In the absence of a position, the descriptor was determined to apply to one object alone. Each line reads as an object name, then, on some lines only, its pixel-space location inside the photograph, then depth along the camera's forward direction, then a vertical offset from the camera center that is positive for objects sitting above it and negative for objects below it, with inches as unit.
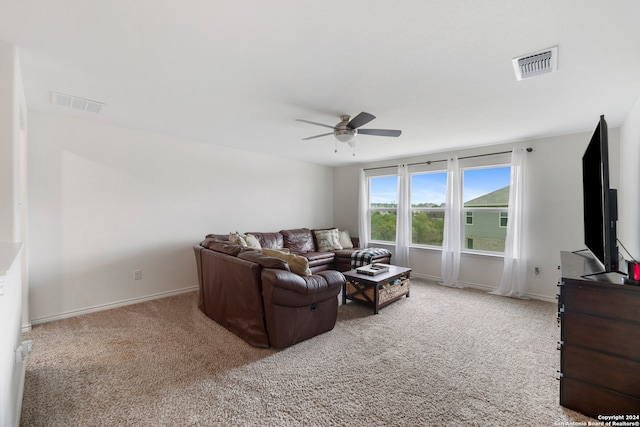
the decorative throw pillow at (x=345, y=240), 222.7 -22.2
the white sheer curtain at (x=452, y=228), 180.2 -9.5
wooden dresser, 60.9 -30.7
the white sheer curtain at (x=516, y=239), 156.4 -14.8
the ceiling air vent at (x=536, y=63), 71.6 +42.3
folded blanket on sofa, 183.8 -29.1
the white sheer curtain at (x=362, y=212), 230.6 +0.9
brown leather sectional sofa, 94.3 -31.7
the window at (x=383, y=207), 223.1 +5.2
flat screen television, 65.4 +3.1
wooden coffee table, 131.2 -38.1
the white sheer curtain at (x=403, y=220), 205.3 -5.0
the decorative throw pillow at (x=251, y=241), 164.9 -17.7
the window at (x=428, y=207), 196.4 +4.9
